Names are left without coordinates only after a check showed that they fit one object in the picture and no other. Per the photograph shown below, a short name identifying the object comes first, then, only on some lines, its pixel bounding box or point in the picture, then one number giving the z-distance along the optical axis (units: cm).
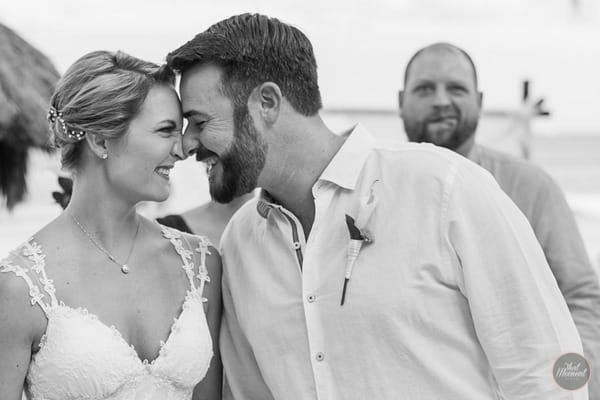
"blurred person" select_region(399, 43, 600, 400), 335
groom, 218
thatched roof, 349
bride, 241
